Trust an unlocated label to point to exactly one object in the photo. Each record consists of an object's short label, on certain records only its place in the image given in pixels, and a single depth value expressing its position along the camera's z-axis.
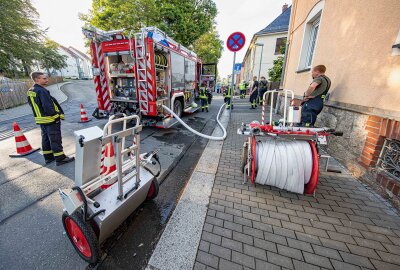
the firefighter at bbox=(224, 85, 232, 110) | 10.76
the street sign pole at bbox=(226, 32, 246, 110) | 5.70
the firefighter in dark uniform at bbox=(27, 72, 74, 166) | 3.20
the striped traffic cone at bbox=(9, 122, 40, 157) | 3.88
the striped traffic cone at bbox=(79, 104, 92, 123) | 6.73
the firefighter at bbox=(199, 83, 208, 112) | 9.66
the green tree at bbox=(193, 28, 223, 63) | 28.05
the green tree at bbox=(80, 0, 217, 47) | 13.21
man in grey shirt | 3.60
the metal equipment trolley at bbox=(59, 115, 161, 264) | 1.54
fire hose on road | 4.81
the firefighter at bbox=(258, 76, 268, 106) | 11.45
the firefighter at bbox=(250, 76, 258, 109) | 10.59
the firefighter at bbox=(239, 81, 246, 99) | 17.70
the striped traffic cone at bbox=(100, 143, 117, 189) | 2.28
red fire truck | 4.90
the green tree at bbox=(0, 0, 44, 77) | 15.80
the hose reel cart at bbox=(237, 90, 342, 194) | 2.51
